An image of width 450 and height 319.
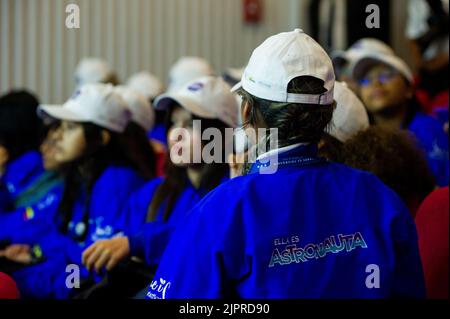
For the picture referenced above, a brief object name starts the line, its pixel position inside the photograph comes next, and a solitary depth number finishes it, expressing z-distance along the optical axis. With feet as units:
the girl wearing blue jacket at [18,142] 10.42
